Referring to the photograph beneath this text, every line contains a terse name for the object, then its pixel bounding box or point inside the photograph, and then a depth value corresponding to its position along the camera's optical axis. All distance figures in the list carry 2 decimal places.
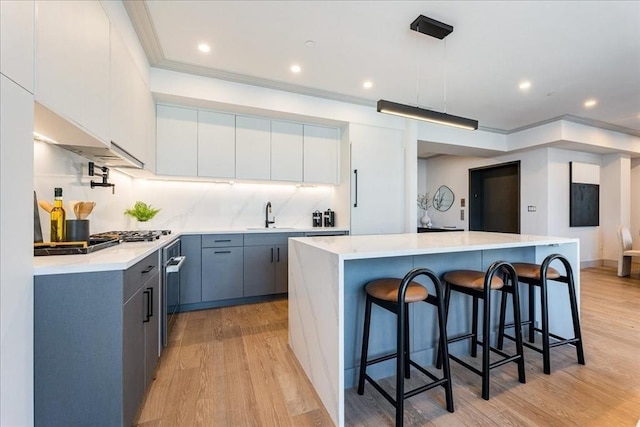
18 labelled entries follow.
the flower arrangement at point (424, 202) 7.13
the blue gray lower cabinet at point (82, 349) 1.16
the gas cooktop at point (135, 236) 2.13
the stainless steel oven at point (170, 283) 2.24
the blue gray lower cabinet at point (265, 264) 3.42
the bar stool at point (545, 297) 2.00
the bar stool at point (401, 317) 1.46
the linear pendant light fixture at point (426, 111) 2.28
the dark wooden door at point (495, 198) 5.75
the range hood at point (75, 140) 1.36
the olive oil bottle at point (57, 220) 1.61
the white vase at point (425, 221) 6.23
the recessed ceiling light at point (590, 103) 3.82
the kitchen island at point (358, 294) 1.54
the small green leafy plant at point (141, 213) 2.87
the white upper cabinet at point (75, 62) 1.21
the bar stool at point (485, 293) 1.75
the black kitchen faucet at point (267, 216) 4.03
